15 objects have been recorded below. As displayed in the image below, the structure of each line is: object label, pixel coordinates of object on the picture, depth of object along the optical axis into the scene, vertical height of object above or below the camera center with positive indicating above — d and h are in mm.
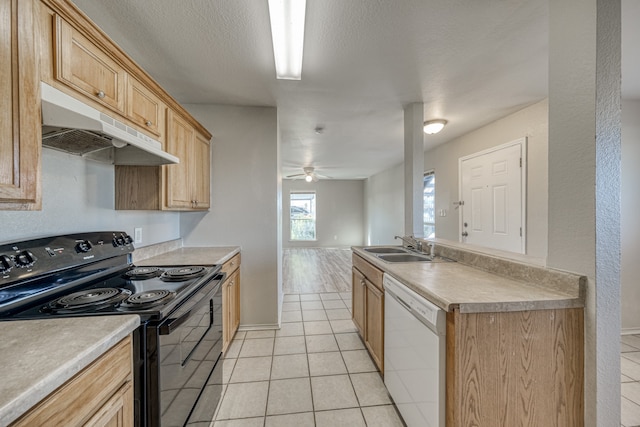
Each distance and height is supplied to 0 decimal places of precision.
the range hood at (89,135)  987 +365
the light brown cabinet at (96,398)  614 -512
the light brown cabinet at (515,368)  1066 -658
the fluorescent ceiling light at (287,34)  1360 +1073
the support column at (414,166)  2760 +484
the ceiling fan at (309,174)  6202 +982
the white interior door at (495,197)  2941 +180
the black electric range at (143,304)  980 -391
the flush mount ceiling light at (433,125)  3174 +1053
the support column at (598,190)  1065 +86
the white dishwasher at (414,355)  1118 -739
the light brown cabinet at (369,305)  1893 -794
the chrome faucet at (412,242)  2504 -313
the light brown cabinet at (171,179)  1843 +248
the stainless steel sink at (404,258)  2110 -390
